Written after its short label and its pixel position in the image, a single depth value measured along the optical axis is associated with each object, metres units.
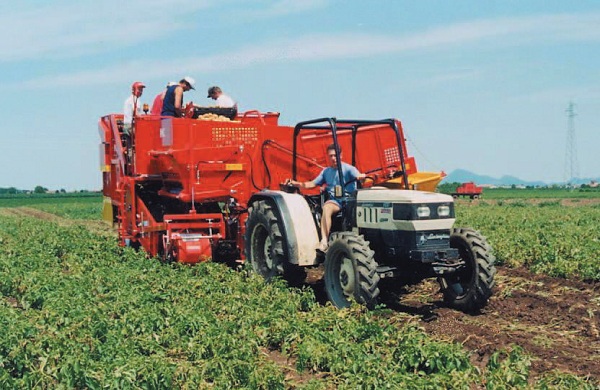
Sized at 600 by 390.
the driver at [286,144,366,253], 9.29
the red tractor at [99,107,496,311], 8.46
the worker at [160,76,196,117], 12.80
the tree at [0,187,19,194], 116.09
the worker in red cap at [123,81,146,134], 13.24
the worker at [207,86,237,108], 13.45
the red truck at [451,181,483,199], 49.56
